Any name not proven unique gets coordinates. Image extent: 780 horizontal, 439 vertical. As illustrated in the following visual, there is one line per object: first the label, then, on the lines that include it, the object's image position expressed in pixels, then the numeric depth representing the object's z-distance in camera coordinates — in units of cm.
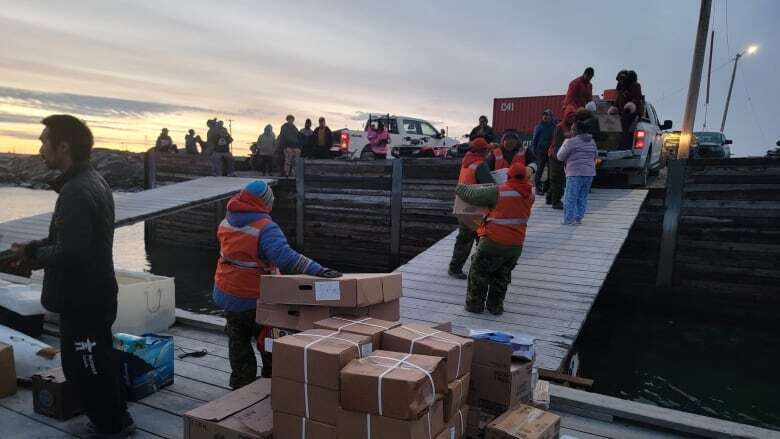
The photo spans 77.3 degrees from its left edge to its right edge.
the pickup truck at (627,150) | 1002
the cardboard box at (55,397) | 318
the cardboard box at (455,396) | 241
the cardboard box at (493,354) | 293
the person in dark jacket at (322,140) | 1484
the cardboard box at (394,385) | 209
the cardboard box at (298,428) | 233
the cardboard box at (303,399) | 231
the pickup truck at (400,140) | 1595
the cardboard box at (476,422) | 285
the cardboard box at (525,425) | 262
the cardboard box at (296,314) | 304
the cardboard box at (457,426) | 244
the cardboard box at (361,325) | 263
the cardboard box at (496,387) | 293
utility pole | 960
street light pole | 3208
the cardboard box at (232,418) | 248
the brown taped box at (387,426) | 213
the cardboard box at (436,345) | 248
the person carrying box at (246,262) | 323
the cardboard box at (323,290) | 297
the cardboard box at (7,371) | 349
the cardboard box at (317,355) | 227
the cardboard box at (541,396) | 338
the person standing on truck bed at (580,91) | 929
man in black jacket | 268
